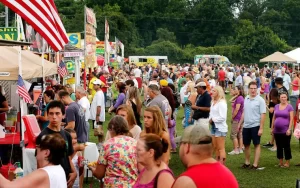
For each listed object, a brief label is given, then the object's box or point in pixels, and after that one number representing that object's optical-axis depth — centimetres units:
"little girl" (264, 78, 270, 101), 2769
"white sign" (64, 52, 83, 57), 2059
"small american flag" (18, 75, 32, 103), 996
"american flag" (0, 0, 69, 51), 778
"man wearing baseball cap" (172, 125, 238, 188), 422
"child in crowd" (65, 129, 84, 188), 776
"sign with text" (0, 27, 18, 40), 1492
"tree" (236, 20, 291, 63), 7862
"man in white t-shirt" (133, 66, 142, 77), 3722
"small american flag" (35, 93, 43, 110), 1300
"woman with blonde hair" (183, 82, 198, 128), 1481
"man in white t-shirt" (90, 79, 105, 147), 1545
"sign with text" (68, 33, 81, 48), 2719
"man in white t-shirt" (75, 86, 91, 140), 1348
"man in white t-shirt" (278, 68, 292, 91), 2795
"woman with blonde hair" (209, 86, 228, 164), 1189
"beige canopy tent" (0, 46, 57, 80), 1117
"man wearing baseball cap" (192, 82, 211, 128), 1292
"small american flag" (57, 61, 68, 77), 1723
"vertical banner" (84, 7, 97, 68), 2431
